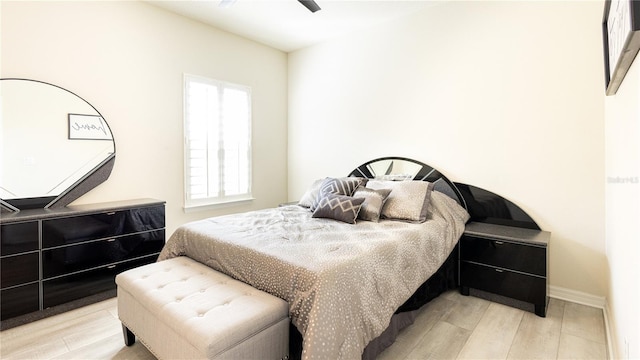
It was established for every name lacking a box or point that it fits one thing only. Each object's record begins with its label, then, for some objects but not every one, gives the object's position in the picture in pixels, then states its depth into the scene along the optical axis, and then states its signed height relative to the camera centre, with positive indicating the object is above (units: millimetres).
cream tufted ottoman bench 1433 -692
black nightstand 2447 -720
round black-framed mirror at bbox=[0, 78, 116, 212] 2600 +276
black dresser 2353 -629
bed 1598 -486
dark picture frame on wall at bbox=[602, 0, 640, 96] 1068 +573
